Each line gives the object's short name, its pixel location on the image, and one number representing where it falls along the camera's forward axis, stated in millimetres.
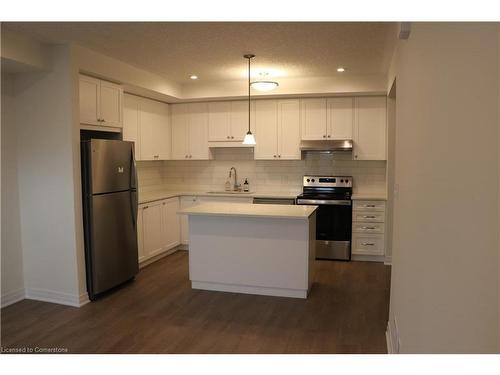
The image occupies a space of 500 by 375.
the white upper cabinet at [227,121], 5926
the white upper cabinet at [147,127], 5145
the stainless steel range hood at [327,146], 5473
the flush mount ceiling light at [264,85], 4448
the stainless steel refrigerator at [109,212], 3883
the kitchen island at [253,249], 3904
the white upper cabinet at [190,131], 6094
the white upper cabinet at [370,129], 5461
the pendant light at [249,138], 4176
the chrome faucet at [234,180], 6364
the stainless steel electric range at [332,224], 5422
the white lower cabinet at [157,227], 5094
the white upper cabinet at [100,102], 3979
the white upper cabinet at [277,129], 5746
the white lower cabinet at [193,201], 5891
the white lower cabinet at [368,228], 5367
